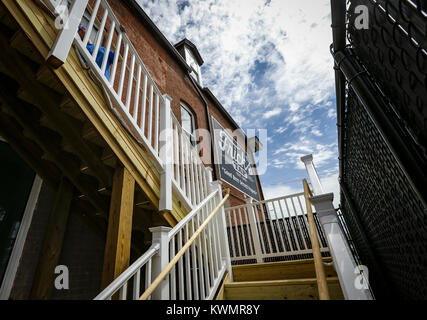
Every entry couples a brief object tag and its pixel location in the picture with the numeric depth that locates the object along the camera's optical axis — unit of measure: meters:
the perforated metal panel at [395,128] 0.70
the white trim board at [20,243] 2.62
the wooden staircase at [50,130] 1.89
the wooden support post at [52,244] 2.70
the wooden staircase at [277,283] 2.44
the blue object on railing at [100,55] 2.83
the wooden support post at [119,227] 1.96
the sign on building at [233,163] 8.02
